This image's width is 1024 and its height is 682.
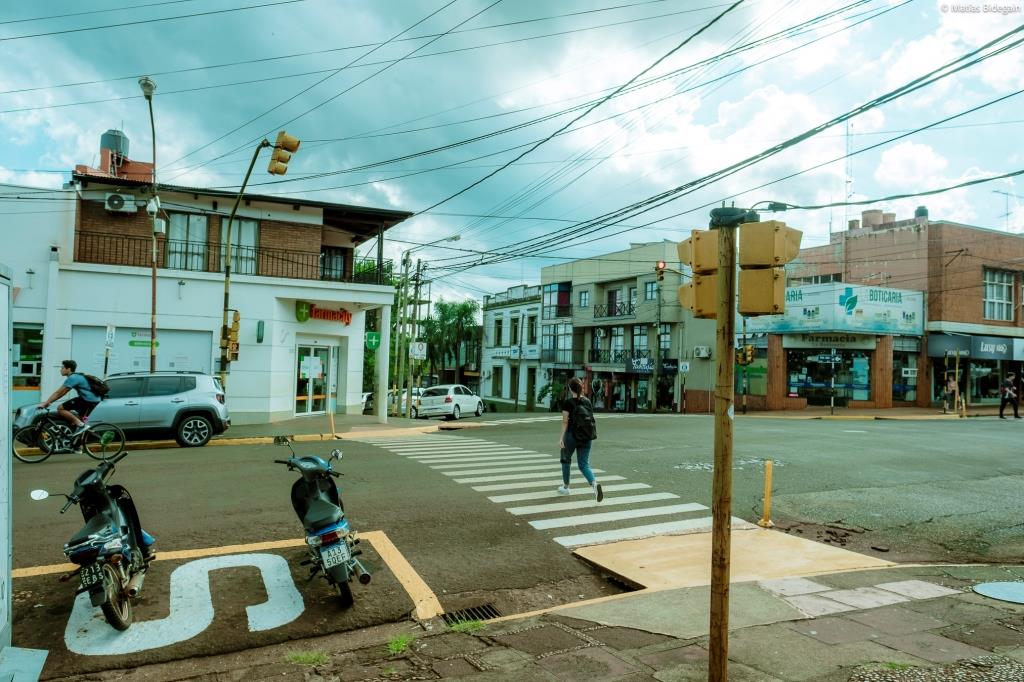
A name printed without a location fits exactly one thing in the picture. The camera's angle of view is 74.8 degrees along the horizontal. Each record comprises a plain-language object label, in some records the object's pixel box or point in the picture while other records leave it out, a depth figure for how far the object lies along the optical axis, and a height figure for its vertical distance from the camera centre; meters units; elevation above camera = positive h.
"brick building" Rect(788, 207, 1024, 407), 36.66 +4.37
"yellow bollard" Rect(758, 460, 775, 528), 9.05 -1.90
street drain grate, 5.69 -2.21
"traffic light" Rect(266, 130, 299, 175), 13.38 +4.08
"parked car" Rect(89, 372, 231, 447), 15.34 -1.29
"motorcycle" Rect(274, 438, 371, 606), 5.56 -1.44
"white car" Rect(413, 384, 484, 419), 32.06 -2.10
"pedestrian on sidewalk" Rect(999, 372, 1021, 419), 28.72 -0.77
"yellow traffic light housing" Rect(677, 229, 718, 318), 4.33 +0.62
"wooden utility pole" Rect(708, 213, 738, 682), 4.02 -0.56
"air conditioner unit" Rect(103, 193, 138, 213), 21.03 +4.64
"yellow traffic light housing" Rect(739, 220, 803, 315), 4.07 +0.65
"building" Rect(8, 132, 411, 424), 19.94 +2.10
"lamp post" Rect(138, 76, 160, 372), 15.95 +3.79
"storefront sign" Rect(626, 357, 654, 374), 44.69 -0.10
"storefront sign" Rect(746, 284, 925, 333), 35.09 +3.18
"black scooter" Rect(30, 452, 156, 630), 4.87 -1.51
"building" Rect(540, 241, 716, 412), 42.66 +1.97
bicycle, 13.65 -1.88
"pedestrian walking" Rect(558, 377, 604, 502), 9.98 -0.97
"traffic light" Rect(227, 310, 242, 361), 18.94 +0.47
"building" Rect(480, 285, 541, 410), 56.66 +1.14
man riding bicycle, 13.17 -1.02
